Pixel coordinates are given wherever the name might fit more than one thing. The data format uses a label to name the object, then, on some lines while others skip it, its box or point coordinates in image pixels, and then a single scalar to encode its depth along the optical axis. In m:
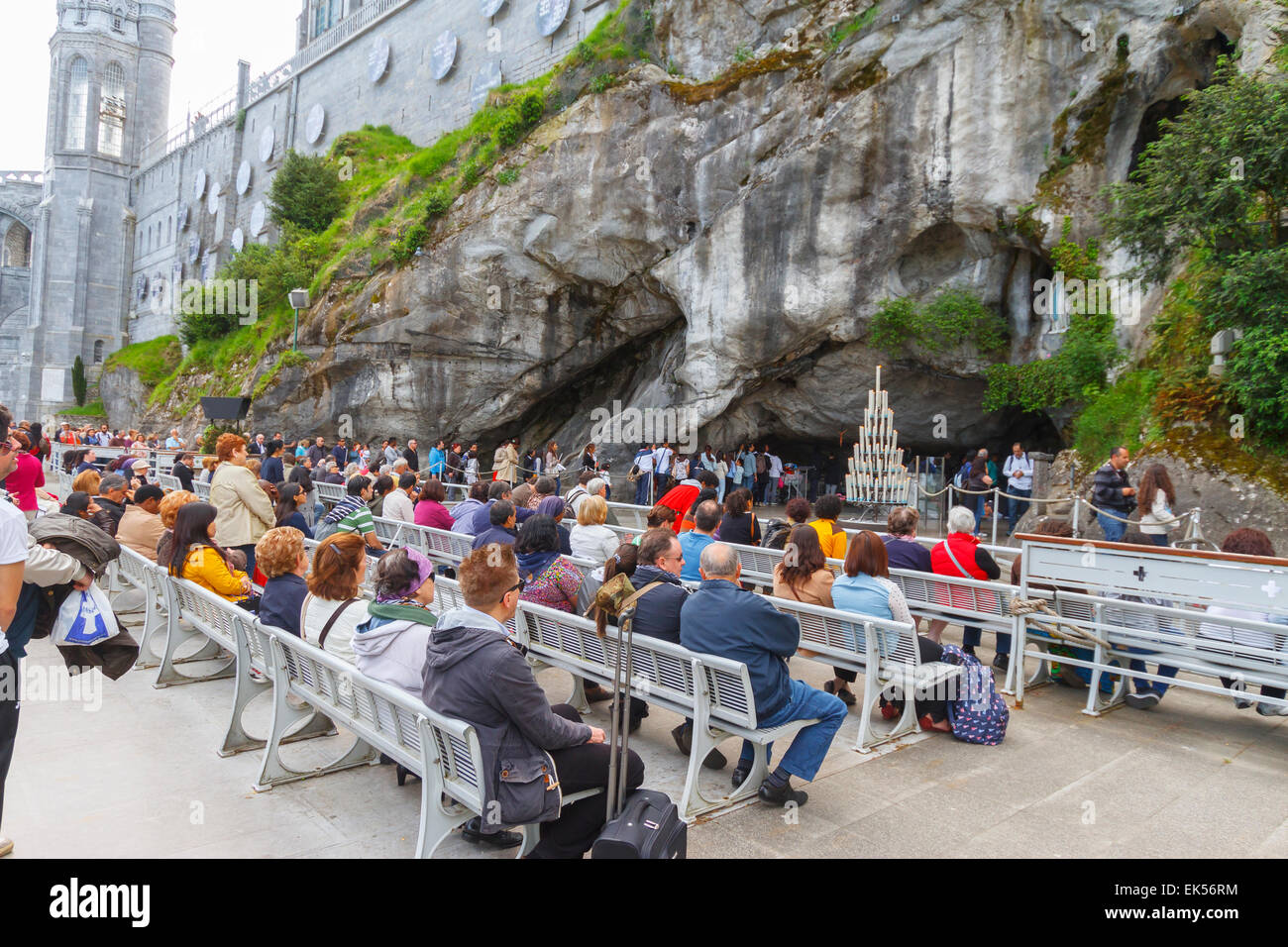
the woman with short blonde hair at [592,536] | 7.05
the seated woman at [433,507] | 8.97
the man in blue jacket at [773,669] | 4.07
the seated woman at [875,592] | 5.17
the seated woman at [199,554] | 5.92
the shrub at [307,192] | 33.12
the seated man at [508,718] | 3.20
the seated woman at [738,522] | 7.93
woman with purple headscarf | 3.83
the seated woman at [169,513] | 6.46
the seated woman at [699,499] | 7.77
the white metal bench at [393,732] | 3.32
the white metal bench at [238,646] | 4.77
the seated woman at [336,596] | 4.29
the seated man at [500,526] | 6.75
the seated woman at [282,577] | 4.93
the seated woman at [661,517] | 6.61
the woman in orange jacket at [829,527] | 7.01
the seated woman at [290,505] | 7.79
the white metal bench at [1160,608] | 4.97
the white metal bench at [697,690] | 4.02
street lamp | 21.31
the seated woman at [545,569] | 5.44
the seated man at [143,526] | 7.31
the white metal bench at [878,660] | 4.93
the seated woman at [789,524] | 6.83
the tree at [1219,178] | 10.53
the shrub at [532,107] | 22.73
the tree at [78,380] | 55.62
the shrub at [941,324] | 16.97
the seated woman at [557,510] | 7.55
